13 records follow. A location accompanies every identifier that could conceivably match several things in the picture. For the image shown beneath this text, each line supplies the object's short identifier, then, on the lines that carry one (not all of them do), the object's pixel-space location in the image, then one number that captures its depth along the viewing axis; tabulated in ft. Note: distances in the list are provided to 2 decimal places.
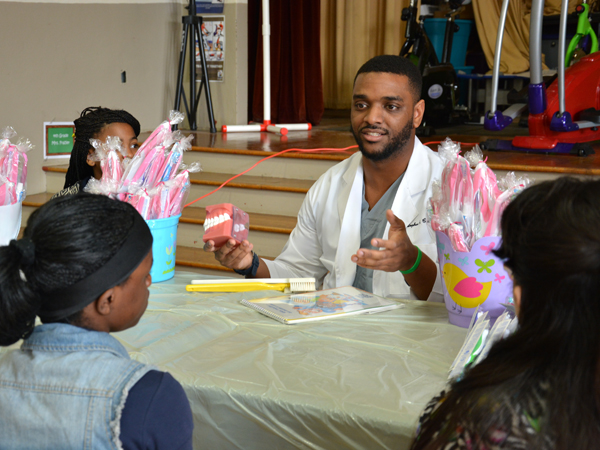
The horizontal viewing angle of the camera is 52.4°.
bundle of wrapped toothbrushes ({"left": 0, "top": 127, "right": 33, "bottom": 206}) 5.08
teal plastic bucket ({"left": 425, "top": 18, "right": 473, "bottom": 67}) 16.97
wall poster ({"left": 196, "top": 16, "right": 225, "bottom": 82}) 15.03
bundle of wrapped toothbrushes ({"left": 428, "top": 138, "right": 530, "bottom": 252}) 4.05
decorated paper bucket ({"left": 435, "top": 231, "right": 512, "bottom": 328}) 4.03
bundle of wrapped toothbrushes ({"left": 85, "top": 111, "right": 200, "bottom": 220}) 5.07
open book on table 4.41
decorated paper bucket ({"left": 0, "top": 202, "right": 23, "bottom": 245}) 4.98
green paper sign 12.39
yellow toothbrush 5.09
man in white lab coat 5.93
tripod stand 14.34
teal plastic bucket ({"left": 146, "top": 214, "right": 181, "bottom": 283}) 5.22
